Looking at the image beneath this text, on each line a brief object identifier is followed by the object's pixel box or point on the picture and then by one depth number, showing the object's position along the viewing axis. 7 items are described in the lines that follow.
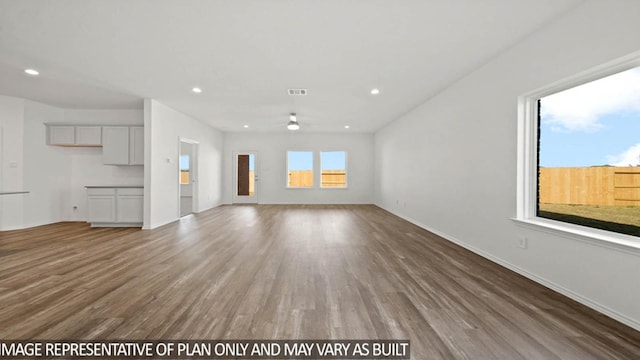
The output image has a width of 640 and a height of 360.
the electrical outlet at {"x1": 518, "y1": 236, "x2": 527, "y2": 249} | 2.87
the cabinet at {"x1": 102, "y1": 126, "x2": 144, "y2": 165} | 5.79
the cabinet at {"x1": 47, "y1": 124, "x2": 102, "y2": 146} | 5.80
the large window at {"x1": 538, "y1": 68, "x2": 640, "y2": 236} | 2.15
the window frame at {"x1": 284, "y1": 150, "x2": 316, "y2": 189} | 9.71
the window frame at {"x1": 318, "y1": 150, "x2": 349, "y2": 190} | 9.74
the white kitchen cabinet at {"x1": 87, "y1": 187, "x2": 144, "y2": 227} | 5.52
